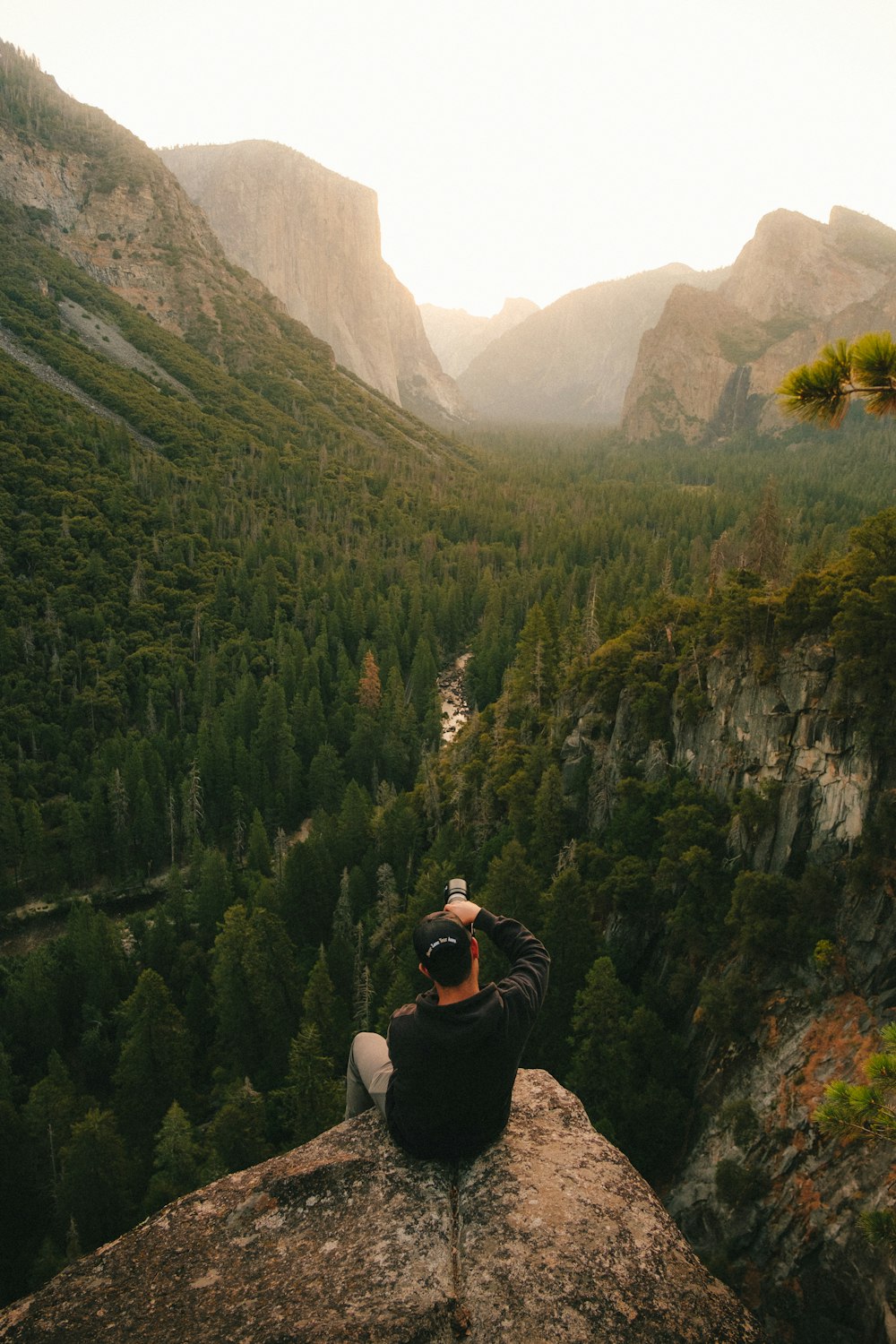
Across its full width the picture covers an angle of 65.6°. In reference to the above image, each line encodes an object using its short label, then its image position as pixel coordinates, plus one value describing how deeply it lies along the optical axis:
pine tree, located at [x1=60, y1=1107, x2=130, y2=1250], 30.45
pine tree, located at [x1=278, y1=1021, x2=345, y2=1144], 30.75
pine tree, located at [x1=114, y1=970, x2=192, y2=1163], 36.28
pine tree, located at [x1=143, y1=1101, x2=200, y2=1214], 29.41
